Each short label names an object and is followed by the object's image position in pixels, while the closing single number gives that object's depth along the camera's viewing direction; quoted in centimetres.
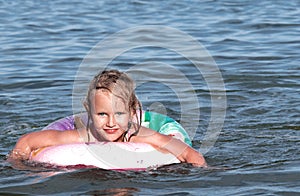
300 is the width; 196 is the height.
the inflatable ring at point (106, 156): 1048
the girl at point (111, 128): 1012
